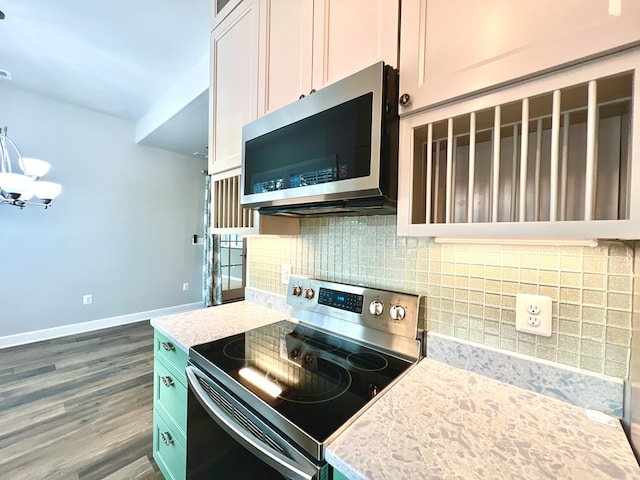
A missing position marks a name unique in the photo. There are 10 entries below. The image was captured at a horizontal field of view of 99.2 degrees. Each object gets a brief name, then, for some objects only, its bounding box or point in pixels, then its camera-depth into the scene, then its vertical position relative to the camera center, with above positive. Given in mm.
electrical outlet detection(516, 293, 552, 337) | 794 -217
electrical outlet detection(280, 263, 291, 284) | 1560 -214
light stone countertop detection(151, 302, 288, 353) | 1182 -446
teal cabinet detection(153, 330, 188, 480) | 1150 -808
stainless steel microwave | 779 +289
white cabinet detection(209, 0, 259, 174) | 1302 +783
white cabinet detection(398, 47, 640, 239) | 541 +234
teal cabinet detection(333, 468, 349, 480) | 575 -509
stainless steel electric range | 664 -451
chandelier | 2184 +385
